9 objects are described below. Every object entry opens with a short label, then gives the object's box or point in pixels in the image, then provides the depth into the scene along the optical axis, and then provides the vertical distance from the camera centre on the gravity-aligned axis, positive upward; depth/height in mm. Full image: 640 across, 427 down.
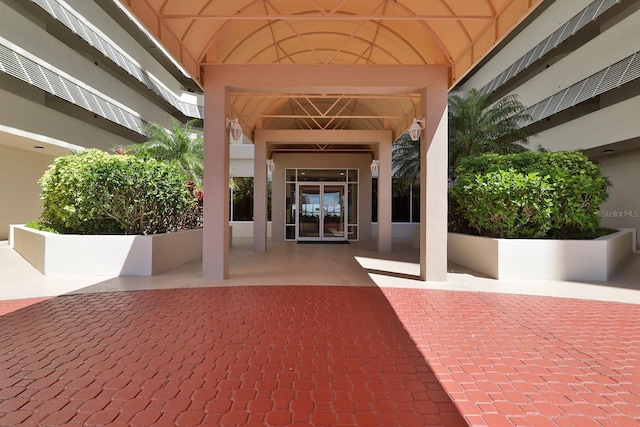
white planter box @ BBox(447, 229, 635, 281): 8055 -972
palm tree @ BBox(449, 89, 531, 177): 14531 +3496
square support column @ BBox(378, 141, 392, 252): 13703 +392
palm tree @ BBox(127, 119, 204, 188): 15513 +2786
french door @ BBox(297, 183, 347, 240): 18438 +263
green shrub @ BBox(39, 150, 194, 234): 8773 +534
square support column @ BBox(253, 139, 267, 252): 13672 +740
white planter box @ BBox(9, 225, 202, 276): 8273 -920
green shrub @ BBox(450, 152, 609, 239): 8461 +484
